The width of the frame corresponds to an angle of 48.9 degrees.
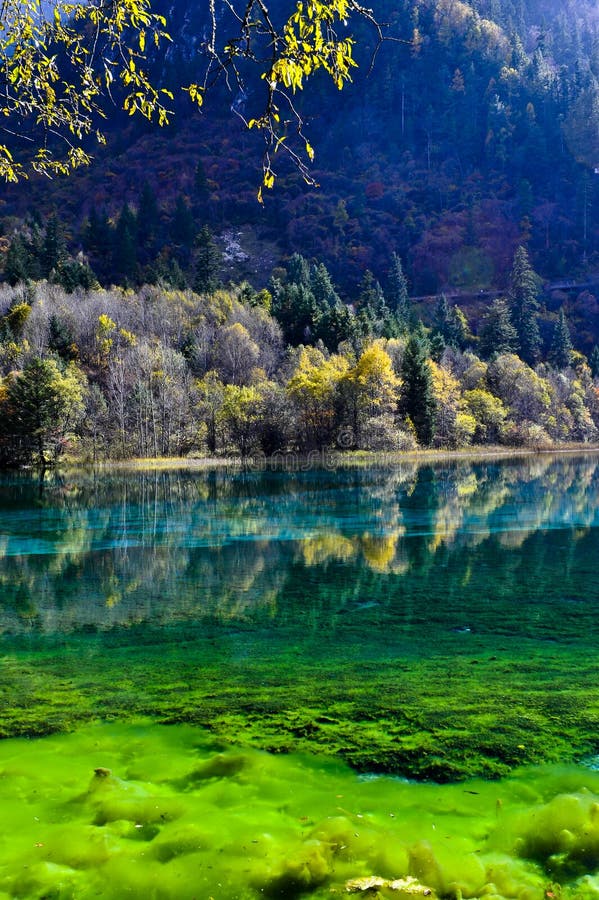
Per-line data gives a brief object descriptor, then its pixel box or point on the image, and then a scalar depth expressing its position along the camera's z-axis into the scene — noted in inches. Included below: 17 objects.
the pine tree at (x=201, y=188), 7047.2
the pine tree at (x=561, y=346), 4222.4
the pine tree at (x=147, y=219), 5905.5
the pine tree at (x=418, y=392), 2802.7
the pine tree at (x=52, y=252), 4200.3
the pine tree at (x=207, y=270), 4141.2
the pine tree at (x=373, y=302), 3900.8
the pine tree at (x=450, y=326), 4152.6
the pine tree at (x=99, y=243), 5088.6
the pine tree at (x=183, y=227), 5999.0
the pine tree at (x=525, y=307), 4301.2
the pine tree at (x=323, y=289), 4053.2
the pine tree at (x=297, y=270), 4736.7
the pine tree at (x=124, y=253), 4949.6
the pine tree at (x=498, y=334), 4025.6
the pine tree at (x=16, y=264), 3718.0
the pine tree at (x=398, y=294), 4416.8
